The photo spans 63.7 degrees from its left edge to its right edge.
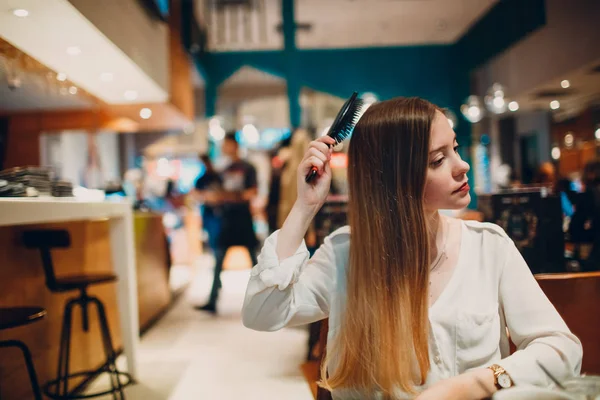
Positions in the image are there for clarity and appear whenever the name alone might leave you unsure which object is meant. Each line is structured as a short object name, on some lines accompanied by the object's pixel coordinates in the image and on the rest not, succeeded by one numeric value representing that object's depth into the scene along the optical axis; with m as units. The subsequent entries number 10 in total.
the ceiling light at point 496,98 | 7.00
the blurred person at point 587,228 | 1.72
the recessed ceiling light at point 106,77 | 3.66
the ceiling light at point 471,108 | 7.75
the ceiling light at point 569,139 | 3.67
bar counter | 2.07
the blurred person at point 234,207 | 4.29
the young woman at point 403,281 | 0.99
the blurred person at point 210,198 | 4.35
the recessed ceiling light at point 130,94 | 4.33
